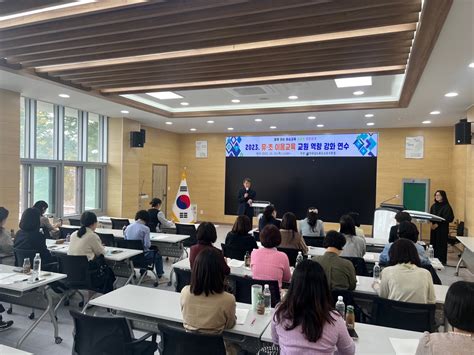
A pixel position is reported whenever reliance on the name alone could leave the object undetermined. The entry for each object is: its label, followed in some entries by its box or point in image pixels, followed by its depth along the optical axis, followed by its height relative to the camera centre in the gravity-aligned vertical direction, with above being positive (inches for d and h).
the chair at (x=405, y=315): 91.8 -40.4
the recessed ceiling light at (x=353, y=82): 226.2 +65.4
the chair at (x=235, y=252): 163.6 -40.9
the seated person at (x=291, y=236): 166.4 -32.6
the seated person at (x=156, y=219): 240.8 -36.4
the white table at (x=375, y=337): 75.6 -40.7
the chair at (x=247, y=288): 110.9 -41.0
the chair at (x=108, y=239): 197.3 -42.7
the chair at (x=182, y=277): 122.1 -40.4
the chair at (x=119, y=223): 250.8 -41.5
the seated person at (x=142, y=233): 188.1 -36.8
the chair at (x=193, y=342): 71.9 -38.3
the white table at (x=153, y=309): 84.9 -40.7
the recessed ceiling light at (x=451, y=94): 213.9 +54.4
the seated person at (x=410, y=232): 129.5 -23.0
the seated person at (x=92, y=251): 150.6 -38.6
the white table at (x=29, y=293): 117.0 -52.4
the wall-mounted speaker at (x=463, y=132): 253.3 +34.3
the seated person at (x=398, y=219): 171.0 -23.2
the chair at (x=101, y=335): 79.7 -41.8
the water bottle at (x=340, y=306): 87.6 -35.7
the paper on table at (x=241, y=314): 87.0 -39.9
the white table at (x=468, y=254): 206.4 -53.0
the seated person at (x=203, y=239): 134.7 -28.2
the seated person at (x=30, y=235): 154.6 -32.3
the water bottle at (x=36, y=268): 124.1 -40.5
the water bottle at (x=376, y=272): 129.4 -39.0
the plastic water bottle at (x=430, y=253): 163.9 -39.3
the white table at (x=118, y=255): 160.8 -43.8
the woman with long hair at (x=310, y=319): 62.5 -28.7
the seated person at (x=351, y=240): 158.1 -32.4
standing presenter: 323.0 -27.2
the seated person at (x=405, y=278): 98.8 -31.9
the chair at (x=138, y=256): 180.5 -47.6
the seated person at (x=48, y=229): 212.4 -40.1
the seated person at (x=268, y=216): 211.9 -28.7
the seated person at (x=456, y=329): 53.9 -26.2
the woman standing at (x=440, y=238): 251.3 -49.1
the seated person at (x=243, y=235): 163.5 -32.3
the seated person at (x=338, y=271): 109.2 -32.9
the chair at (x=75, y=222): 251.2 -41.5
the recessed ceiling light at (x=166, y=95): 275.8 +64.7
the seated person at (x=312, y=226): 211.8 -35.2
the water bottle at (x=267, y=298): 98.3 -38.2
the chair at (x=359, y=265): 146.2 -41.1
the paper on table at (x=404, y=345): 74.2 -40.3
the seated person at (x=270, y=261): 117.1 -32.3
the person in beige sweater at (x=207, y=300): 79.2 -31.7
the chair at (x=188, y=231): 235.5 -44.3
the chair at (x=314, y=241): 203.3 -42.9
